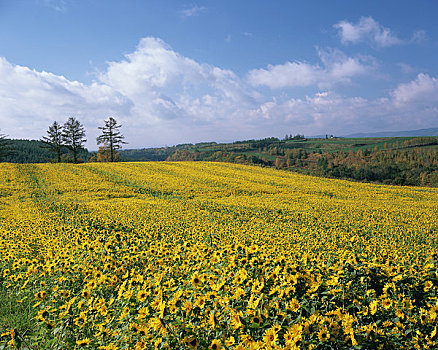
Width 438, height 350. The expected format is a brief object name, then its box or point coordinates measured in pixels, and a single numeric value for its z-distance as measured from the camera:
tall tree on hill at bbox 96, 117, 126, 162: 59.82
